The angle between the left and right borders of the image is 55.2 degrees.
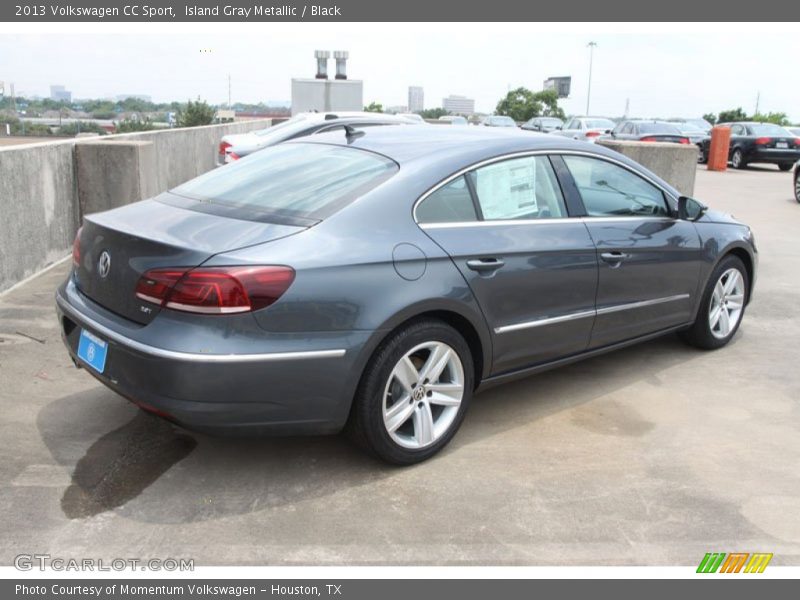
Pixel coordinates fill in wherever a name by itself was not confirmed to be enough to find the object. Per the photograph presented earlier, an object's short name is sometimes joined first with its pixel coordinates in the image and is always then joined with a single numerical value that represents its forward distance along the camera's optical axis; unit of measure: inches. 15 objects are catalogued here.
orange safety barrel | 956.6
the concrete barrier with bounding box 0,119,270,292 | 253.8
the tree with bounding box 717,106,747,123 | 1984.0
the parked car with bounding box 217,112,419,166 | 412.5
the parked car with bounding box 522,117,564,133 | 1228.2
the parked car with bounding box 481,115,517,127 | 1208.4
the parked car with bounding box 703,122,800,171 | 948.6
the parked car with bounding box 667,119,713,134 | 1248.0
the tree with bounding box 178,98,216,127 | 1515.7
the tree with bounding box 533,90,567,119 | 2313.0
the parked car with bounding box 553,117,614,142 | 1046.4
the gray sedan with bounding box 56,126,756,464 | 124.0
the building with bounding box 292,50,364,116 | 1310.3
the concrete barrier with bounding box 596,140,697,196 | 357.7
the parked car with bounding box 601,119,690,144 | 872.3
